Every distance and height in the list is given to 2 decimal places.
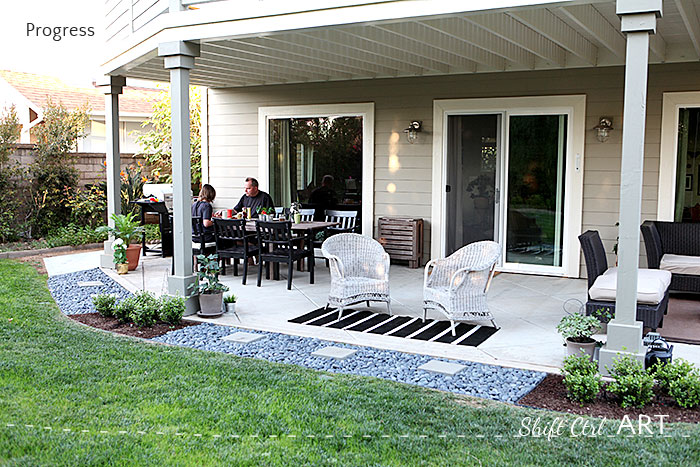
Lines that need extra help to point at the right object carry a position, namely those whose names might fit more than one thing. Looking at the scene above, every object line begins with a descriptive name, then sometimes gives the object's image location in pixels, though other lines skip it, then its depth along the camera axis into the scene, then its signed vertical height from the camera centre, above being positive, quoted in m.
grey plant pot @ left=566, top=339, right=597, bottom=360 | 4.84 -1.18
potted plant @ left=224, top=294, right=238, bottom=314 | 6.57 -1.19
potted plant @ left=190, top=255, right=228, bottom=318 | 6.39 -1.06
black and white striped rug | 5.71 -1.30
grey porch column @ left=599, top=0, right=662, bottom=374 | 4.39 +0.05
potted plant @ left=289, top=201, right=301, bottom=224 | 8.69 -0.41
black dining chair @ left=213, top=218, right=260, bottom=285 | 7.99 -0.69
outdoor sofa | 6.98 -0.75
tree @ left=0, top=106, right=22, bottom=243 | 10.90 +0.00
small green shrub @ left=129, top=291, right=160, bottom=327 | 6.07 -1.17
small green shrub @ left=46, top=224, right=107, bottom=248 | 11.32 -0.96
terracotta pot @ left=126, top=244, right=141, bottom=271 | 9.15 -1.03
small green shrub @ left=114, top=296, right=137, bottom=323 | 6.14 -1.18
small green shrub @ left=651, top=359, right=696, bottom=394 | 4.12 -1.17
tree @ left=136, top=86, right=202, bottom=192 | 13.54 +0.82
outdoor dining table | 8.29 -0.57
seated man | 9.45 -0.24
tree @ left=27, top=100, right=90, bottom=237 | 11.45 +0.13
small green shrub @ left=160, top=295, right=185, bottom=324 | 6.11 -1.17
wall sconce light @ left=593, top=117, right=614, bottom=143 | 8.20 +0.66
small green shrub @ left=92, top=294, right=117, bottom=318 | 6.39 -1.18
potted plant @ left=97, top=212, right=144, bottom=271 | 9.03 -0.71
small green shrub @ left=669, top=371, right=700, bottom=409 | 3.99 -1.23
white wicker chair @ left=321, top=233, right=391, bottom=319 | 6.38 -0.87
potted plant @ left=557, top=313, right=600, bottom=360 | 4.84 -1.08
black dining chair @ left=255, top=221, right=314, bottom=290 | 7.70 -0.77
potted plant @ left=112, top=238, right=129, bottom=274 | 8.94 -1.03
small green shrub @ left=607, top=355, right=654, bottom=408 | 4.02 -1.23
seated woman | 8.61 -0.43
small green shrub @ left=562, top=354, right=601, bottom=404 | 4.09 -1.20
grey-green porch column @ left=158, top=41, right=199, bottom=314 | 6.36 +0.18
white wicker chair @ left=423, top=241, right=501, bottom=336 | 5.90 -0.91
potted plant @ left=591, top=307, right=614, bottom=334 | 5.43 -1.08
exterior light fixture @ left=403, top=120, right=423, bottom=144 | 9.42 +0.74
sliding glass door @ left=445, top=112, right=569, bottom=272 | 8.70 -0.03
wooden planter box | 9.33 -0.78
